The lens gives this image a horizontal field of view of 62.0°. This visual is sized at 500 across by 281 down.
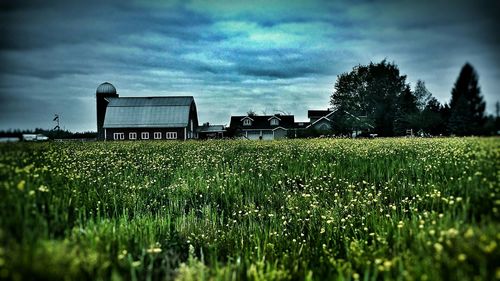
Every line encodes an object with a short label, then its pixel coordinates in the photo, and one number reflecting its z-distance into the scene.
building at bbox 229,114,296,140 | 89.38
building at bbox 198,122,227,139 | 75.00
